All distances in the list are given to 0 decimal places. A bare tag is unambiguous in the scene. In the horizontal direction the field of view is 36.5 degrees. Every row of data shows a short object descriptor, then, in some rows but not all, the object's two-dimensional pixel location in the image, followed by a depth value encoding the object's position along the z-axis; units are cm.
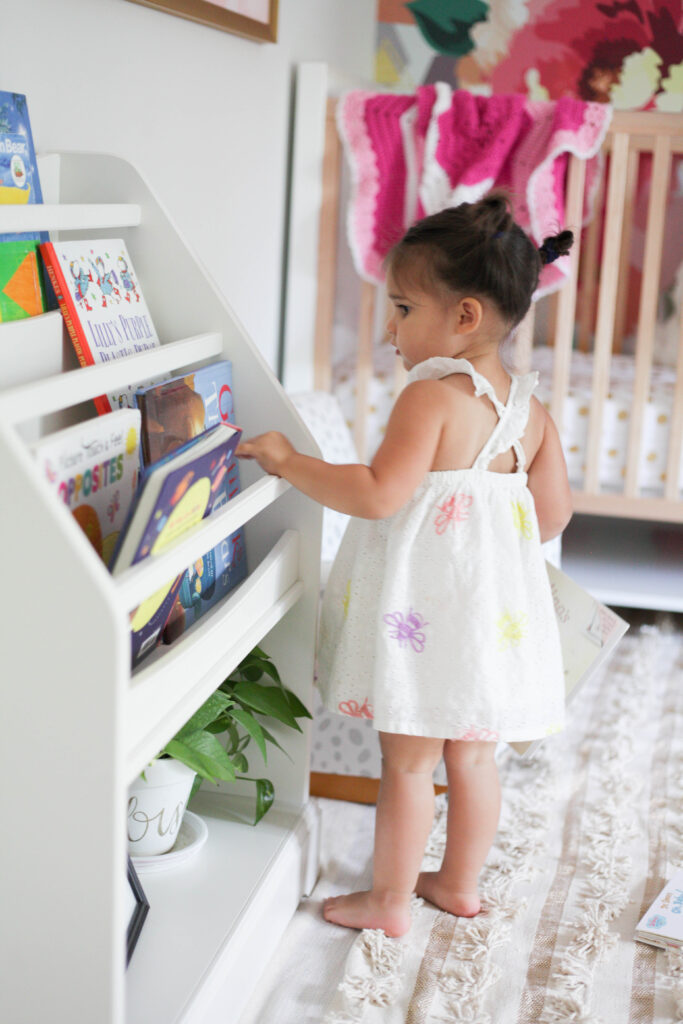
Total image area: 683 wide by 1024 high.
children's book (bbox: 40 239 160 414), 108
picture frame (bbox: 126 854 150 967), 107
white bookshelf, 76
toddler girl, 123
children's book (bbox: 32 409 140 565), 85
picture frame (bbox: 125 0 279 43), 145
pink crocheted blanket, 207
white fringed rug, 119
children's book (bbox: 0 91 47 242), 103
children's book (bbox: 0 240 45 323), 101
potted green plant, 115
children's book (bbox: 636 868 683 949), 130
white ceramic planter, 120
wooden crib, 217
